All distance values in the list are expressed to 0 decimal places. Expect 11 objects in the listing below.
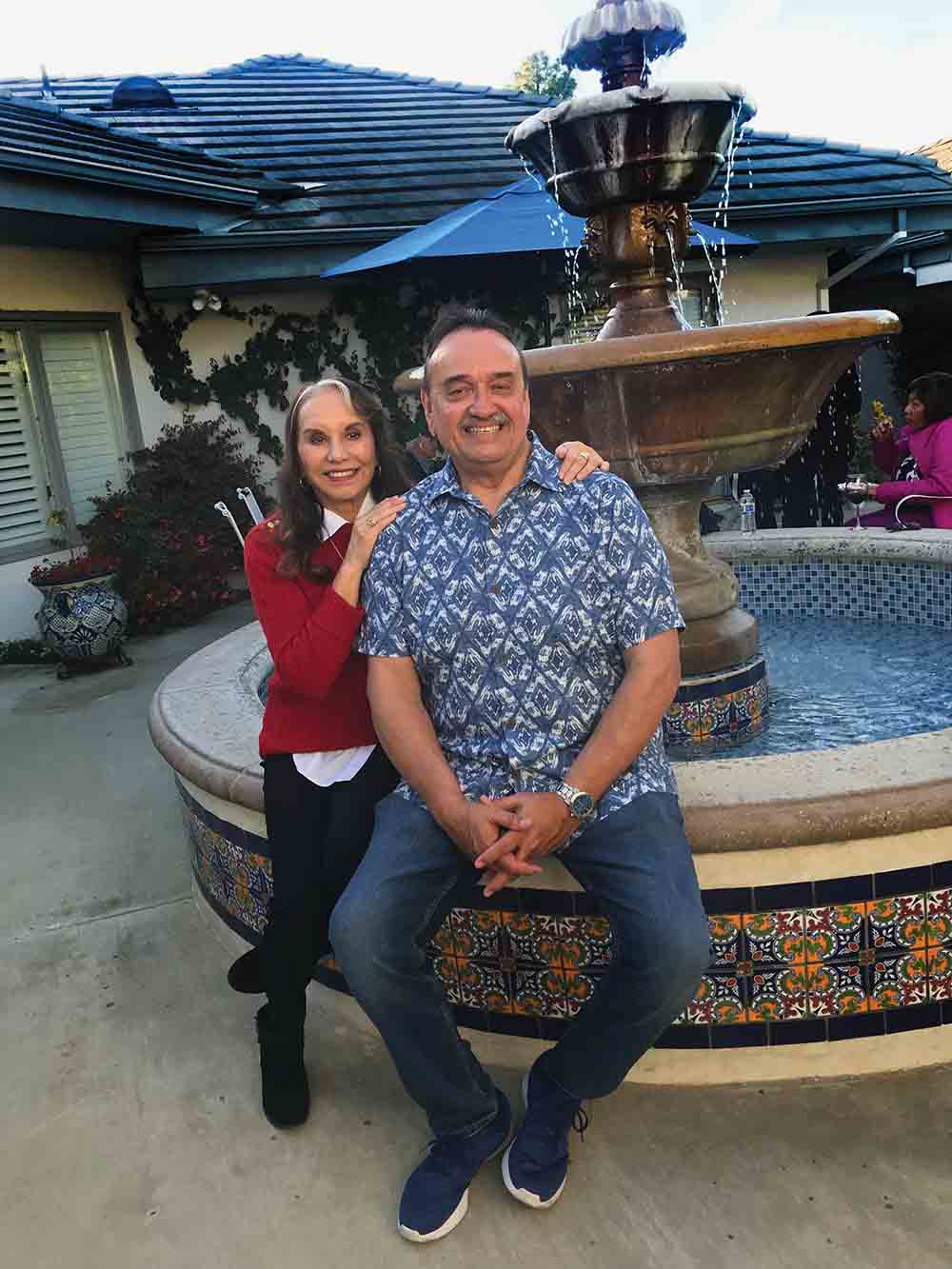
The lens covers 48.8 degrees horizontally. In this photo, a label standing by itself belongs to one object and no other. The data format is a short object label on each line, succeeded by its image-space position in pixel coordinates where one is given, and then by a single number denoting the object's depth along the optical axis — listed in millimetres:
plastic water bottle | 6109
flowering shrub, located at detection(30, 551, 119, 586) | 6891
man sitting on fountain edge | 2014
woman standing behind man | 2277
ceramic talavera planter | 6621
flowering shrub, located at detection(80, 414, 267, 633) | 7734
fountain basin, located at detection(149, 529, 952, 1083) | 2182
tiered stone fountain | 3209
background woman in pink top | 5555
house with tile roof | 7590
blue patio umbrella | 6918
